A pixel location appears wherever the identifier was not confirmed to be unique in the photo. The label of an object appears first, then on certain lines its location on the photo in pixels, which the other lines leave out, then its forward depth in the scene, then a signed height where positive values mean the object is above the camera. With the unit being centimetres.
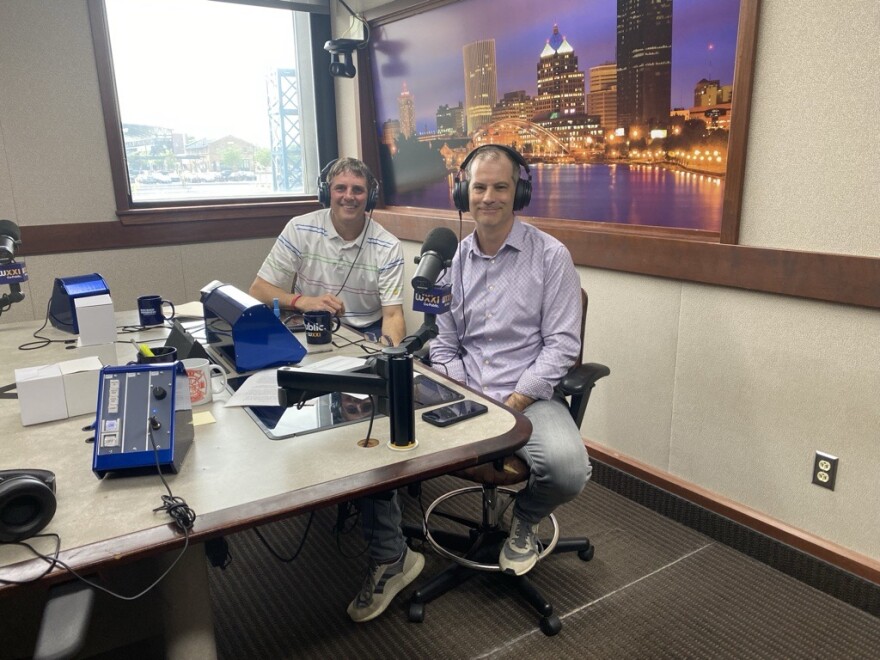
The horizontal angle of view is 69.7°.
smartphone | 137 -51
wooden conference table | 96 -52
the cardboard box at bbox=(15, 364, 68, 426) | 135 -44
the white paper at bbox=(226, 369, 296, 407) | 147 -50
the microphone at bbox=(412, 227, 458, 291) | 141 -19
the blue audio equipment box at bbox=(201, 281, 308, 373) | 168 -41
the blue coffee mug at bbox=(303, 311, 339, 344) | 199 -46
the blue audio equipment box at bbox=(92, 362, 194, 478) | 112 -42
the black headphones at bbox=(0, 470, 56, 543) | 94 -48
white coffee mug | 146 -45
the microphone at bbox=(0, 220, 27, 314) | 206 -28
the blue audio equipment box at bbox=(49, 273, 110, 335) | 209 -36
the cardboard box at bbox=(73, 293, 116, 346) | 198 -42
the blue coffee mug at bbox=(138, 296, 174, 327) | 224 -45
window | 337 +43
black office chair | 168 -113
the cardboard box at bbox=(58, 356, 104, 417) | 139 -44
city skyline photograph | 206 +29
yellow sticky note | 138 -51
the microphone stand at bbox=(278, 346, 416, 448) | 122 -40
